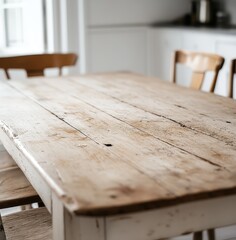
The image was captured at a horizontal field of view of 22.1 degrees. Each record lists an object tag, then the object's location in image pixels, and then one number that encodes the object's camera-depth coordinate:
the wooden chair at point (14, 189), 2.00
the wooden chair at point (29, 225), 1.84
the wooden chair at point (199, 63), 2.72
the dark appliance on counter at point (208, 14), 4.82
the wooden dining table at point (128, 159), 1.26
